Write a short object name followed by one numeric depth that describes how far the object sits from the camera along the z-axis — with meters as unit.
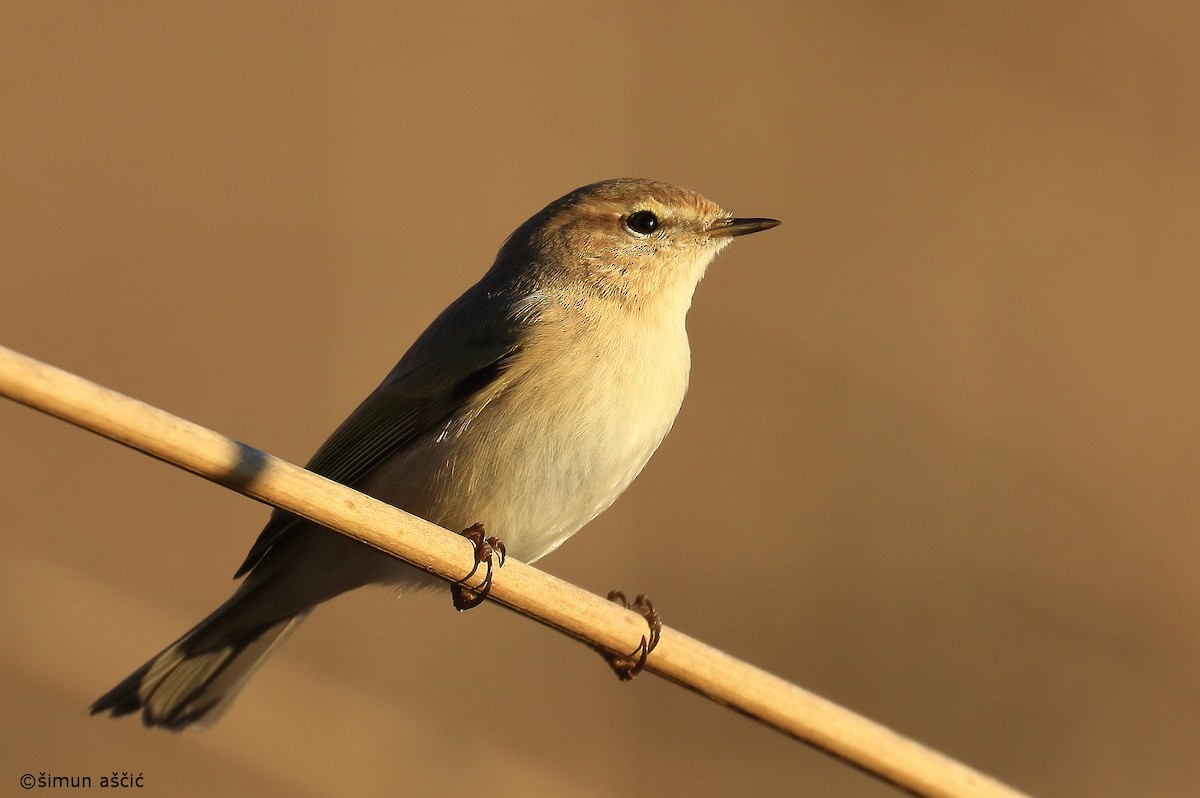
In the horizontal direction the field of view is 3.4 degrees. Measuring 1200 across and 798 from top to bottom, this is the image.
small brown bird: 2.55
